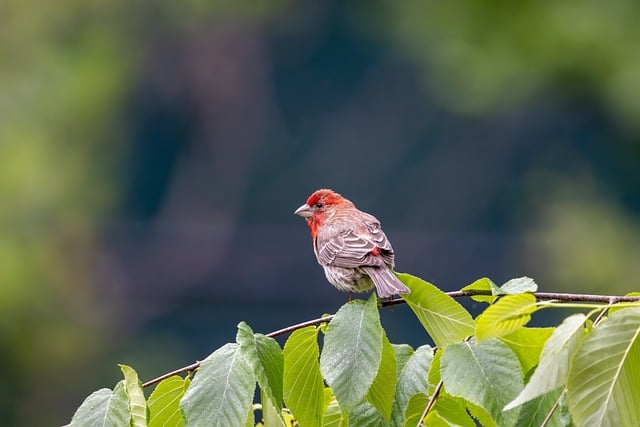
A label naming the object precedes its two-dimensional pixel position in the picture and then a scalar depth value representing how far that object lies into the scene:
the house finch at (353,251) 7.27
